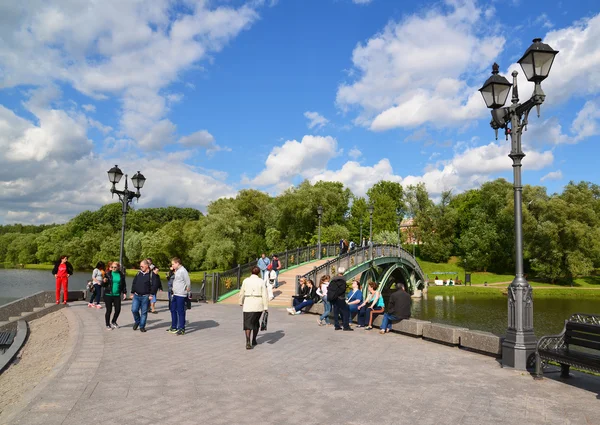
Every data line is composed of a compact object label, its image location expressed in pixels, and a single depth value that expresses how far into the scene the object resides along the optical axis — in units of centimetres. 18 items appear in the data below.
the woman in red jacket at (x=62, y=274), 1580
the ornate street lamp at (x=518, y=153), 747
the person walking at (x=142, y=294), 1080
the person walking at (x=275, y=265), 2289
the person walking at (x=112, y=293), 1130
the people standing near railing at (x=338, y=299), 1249
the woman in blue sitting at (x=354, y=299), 1338
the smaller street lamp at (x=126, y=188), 1775
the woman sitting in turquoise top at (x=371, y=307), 1257
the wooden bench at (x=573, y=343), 626
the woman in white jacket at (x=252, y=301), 912
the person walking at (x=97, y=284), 1544
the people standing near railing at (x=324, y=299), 1361
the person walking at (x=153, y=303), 1438
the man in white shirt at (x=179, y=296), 1055
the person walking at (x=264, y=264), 2111
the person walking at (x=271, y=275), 2188
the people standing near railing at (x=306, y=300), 1599
